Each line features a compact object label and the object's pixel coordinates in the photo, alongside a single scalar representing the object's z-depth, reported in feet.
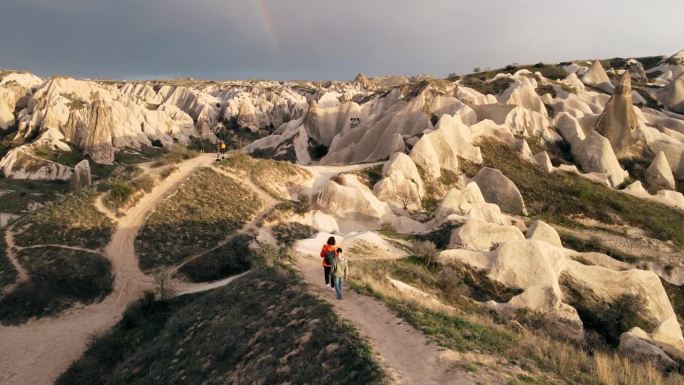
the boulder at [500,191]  144.05
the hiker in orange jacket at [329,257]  50.29
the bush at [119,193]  112.68
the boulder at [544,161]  165.89
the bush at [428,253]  79.66
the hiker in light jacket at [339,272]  47.60
